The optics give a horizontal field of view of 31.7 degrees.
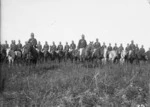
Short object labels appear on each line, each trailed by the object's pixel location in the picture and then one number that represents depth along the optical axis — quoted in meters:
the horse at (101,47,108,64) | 19.43
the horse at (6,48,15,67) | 17.18
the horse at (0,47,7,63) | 16.92
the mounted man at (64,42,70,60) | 20.35
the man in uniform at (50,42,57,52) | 20.34
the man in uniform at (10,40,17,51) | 17.91
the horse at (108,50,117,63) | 19.54
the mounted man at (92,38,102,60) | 19.28
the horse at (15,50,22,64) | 17.12
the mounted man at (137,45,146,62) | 20.96
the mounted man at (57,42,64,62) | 20.45
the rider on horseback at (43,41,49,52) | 19.88
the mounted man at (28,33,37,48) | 17.90
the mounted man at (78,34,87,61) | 19.86
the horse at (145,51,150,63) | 21.68
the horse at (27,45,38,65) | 16.95
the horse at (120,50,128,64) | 20.20
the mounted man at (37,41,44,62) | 18.49
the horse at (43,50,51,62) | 19.61
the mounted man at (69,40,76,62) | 19.80
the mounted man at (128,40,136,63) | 20.44
